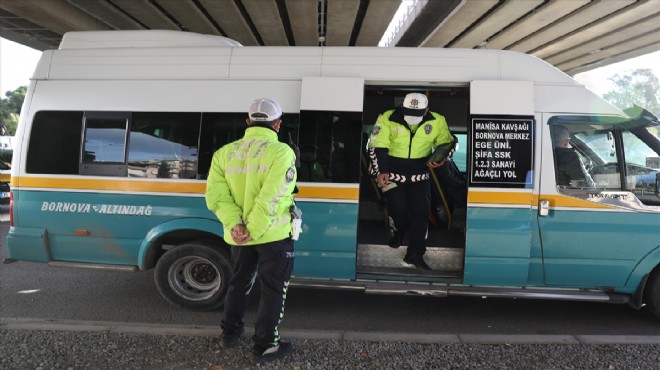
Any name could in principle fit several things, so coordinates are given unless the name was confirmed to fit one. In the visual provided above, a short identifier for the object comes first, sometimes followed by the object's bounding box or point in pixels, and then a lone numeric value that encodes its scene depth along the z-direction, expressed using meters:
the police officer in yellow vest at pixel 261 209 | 3.21
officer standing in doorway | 4.71
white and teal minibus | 4.22
